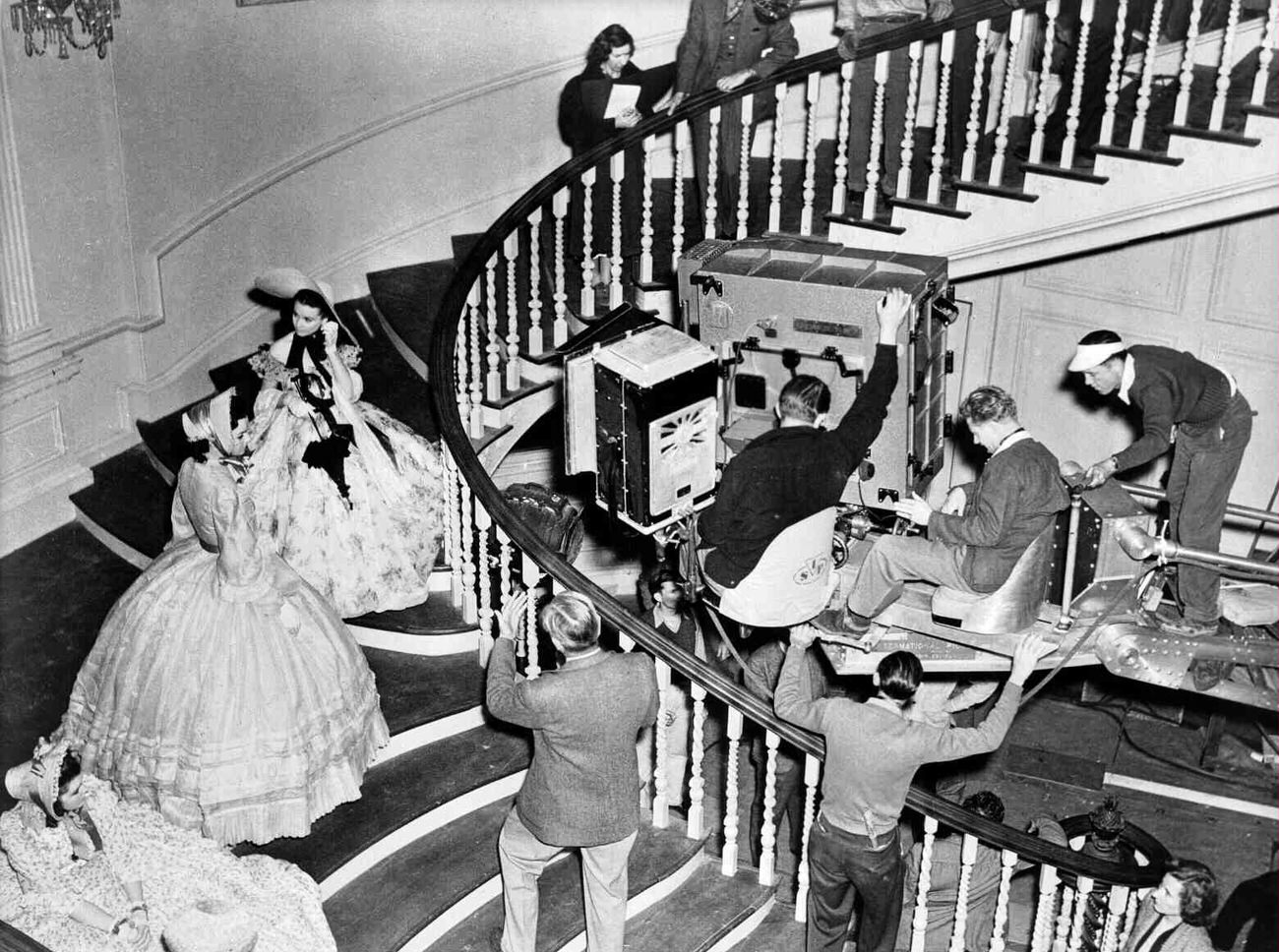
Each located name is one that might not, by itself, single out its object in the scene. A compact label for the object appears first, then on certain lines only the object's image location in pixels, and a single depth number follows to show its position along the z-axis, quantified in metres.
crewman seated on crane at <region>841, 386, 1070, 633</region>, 4.91
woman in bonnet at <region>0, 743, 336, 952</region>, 4.21
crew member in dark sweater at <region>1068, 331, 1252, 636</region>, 5.33
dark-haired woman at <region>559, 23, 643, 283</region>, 7.01
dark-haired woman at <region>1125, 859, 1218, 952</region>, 4.50
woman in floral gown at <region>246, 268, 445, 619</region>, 5.59
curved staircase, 4.86
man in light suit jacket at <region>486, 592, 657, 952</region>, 4.20
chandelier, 5.84
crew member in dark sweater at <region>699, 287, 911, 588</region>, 4.61
